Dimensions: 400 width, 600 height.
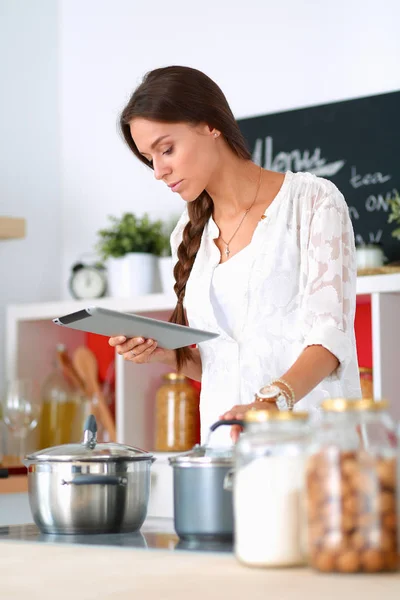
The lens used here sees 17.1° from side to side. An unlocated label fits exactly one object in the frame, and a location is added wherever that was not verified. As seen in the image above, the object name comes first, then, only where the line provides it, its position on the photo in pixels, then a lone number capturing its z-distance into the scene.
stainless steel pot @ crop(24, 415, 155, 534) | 2.09
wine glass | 4.19
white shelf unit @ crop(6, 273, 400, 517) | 3.81
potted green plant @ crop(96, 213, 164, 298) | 4.62
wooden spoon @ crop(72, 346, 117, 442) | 4.92
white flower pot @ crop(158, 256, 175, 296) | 4.49
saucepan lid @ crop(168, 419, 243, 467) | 1.90
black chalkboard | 4.19
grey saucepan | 1.90
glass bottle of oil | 4.93
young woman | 2.47
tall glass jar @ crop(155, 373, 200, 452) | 4.38
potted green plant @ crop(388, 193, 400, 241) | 3.96
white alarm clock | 4.86
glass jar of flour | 1.61
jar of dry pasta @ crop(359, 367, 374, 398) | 3.85
